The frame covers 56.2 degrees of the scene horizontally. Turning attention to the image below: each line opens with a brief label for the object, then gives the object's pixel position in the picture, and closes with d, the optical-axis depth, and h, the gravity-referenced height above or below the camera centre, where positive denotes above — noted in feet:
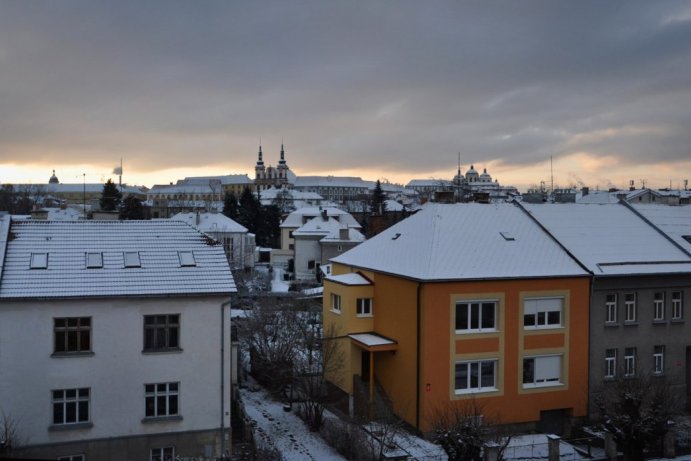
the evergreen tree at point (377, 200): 298.80 +5.09
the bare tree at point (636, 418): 55.21 -17.87
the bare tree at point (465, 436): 50.42 -18.04
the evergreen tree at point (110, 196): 209.46 +4.84
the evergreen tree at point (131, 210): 231.91 -0.20
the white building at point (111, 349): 54.13 -12.10
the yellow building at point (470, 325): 66.08 -12.27
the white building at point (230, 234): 203.82 -7.51
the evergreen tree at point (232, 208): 262.26 +0.80
